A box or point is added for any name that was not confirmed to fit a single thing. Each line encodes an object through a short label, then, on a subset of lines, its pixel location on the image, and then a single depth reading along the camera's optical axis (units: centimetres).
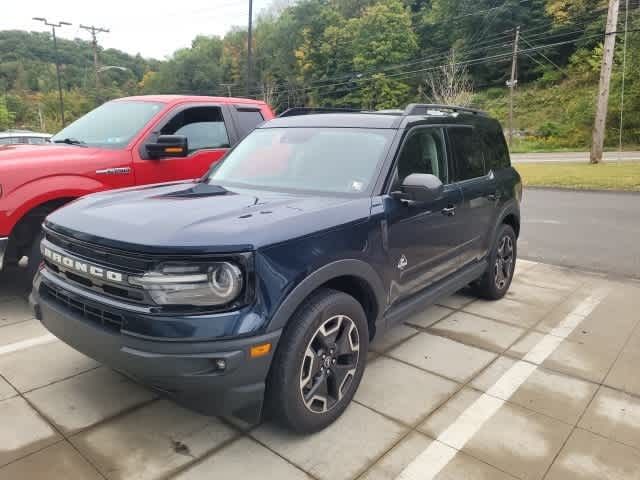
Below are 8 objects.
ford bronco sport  230
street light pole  3760
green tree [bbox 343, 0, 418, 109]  6212
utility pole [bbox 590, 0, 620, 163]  2088
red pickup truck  427
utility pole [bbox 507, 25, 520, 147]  3661
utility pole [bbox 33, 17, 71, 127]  3401
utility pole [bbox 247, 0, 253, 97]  2298
